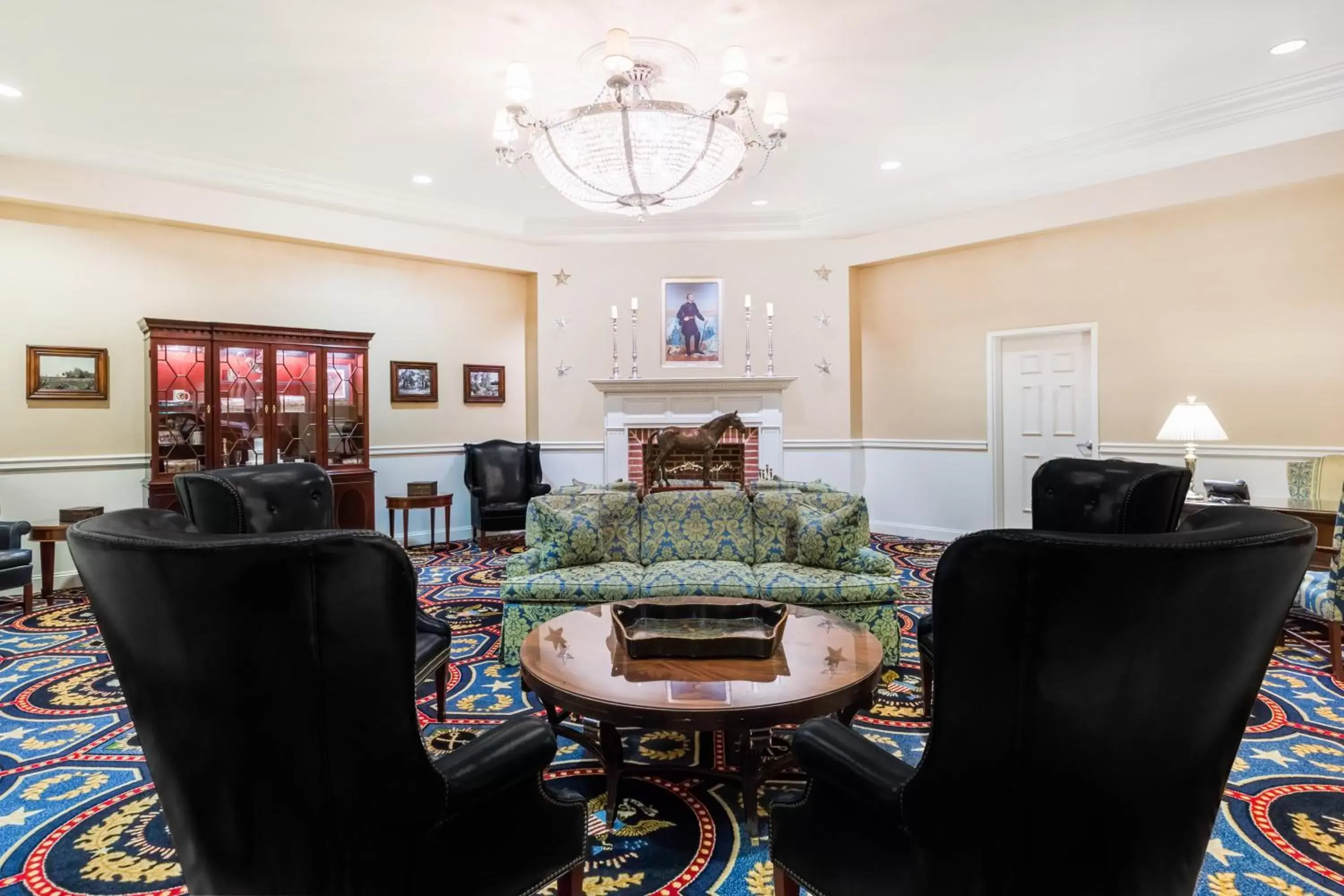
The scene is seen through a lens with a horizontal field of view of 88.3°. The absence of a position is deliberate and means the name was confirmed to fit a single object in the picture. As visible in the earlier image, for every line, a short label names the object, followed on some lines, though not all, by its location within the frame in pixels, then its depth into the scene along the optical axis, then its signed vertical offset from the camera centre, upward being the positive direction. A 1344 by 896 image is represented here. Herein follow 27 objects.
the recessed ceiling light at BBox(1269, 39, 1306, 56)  3.80 +2.13
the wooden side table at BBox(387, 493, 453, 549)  6.04 -0.57
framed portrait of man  7.03 +1.17
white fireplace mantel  6.84 +0.33
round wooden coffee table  1.78 -0.69
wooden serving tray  2.17 -0.64
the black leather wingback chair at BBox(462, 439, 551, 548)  6.44 -0.40
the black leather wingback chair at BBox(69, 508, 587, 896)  0.99 -0.39
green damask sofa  3.26 -0.66
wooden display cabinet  5.09 +0.31
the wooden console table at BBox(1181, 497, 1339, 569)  3.55 -0.47
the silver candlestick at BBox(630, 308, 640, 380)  6.96 +0.96
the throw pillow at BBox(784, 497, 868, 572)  3.45 -0.51
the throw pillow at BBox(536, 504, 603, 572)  3.50 -0.51
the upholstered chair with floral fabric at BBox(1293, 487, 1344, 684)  3.11 -0.77
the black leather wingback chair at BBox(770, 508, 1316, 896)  0.96 -0.40
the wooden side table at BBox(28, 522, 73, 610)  4.43 -0.67
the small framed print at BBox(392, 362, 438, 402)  6.66 +0.57
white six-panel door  5.98 +0.25
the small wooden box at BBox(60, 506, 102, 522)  4.54 -0.46
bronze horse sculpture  5.25 -0.02
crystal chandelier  3.31 +1.52
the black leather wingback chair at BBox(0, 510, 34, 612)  4.05 -0.69
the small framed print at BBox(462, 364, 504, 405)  7.07 +0.57
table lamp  4.36 +0.04
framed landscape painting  4.94 +0.51
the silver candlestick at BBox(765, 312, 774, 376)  6.96 +0.93
